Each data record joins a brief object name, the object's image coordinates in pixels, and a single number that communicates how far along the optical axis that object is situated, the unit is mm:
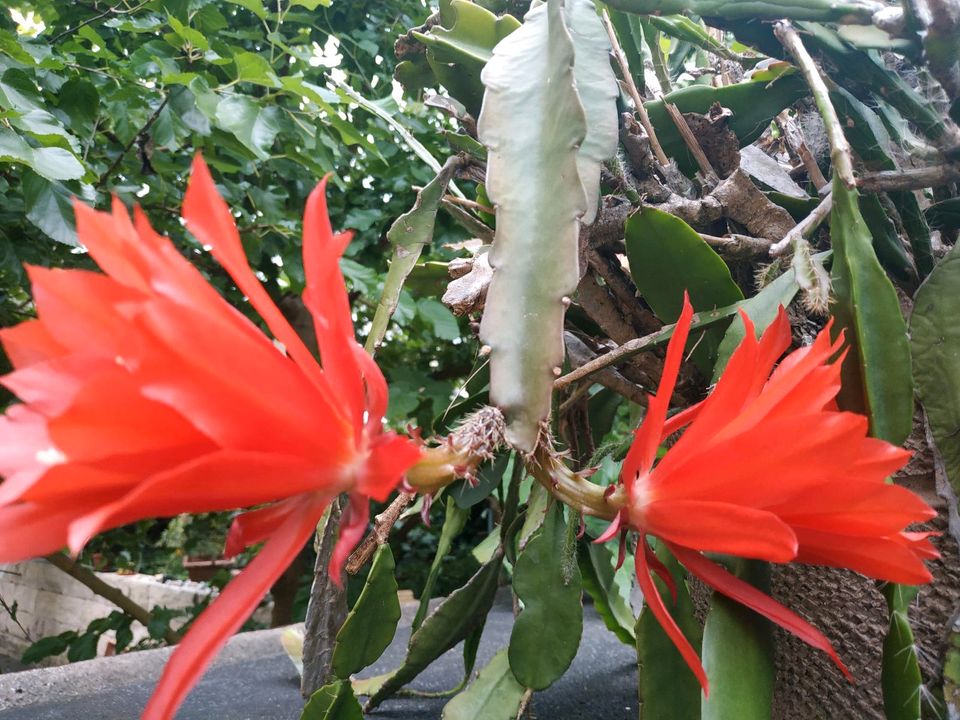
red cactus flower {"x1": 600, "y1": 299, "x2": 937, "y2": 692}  271
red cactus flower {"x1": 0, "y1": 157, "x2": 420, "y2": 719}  207
